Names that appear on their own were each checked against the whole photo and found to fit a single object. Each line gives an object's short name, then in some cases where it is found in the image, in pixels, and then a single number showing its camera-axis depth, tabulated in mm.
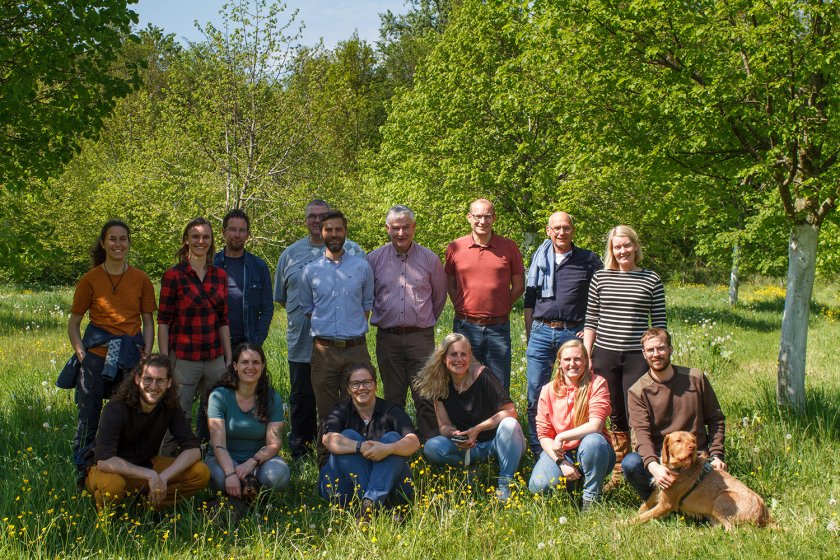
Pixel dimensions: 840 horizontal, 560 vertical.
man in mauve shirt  6242
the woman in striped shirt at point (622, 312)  5715
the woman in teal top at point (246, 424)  5230
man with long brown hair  4895
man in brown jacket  5098
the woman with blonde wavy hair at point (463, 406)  5590
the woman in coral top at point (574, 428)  5145
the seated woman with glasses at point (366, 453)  5082
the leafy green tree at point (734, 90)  6066
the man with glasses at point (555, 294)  6234
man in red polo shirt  6375
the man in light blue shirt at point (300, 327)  6574
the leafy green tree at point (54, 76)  7098
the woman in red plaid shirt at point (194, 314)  5801
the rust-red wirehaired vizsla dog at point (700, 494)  4668
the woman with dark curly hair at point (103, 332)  5672
